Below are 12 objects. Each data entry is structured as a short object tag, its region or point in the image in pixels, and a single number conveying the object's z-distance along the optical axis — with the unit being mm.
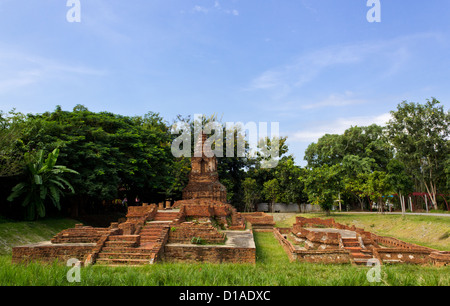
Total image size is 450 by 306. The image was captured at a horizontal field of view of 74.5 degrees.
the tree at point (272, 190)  34906
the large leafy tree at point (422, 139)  28297
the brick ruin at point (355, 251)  10961
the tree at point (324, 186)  27562
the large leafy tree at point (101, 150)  20550
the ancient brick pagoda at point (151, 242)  11070
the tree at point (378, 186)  25922
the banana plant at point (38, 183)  17703
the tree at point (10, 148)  16356
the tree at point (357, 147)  37469
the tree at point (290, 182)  33719
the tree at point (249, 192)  35522
